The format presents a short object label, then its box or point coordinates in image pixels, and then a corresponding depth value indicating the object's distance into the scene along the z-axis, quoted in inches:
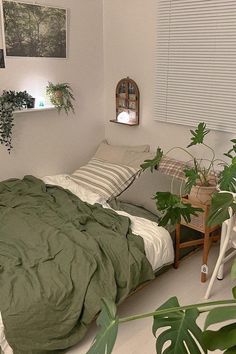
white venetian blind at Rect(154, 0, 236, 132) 95.3
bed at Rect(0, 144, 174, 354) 63.8
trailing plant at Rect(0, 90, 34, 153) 104.7
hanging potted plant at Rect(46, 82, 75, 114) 117.6
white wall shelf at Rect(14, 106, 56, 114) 109.5
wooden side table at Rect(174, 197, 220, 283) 89.9
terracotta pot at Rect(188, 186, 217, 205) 88.7
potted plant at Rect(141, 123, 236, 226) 78.0
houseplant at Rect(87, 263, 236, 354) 30.9
